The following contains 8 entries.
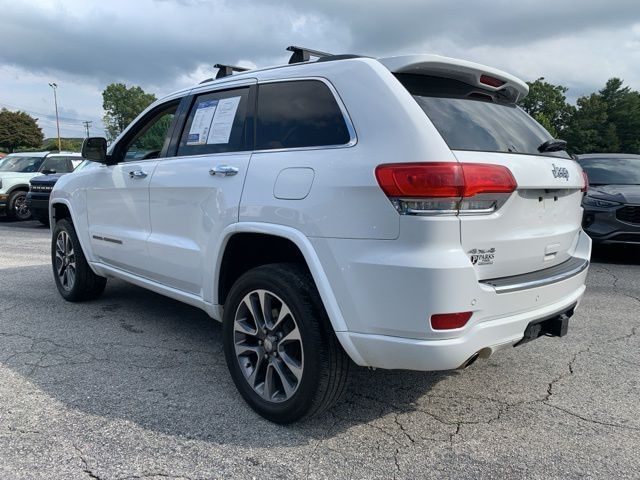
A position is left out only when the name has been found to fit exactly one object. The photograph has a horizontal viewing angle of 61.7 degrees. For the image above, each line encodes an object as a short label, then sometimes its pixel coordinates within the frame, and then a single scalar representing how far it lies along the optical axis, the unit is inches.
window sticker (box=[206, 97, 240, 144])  135.0
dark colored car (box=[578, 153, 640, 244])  293.3
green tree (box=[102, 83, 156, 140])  2917.1
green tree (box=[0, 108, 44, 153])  3038.9
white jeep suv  92.6
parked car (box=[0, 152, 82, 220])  547.8
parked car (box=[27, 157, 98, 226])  464.1
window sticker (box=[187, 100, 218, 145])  142.3
